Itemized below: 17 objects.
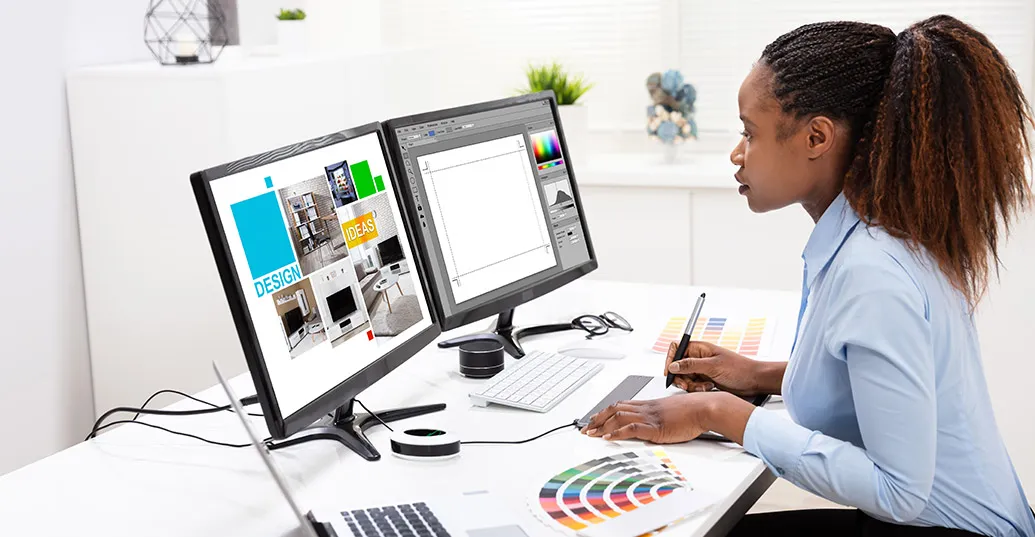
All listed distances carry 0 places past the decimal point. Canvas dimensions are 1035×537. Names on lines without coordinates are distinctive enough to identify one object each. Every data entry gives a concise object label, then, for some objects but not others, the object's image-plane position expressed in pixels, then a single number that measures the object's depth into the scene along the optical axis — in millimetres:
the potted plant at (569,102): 3420
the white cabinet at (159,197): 2525
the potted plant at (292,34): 3061
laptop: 1220
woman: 1251
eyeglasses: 2090
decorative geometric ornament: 2697
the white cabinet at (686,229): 3234
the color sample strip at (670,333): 1986
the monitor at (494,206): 1804
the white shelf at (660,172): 3260
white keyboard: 1674
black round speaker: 1823
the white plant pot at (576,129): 3420
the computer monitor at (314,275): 1314
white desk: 1309
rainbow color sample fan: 1234
